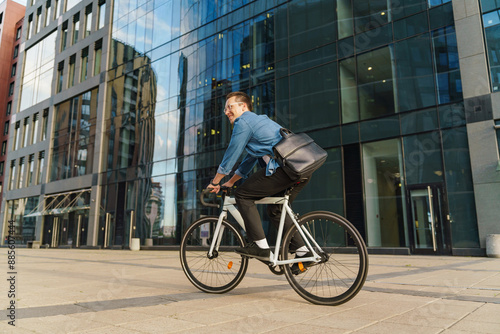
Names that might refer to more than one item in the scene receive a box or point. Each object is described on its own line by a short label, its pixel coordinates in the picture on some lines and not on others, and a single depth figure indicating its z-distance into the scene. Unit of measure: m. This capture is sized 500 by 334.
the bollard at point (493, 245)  10.97
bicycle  3.02
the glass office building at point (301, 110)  12.85
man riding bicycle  3.36
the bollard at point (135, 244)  22.03
